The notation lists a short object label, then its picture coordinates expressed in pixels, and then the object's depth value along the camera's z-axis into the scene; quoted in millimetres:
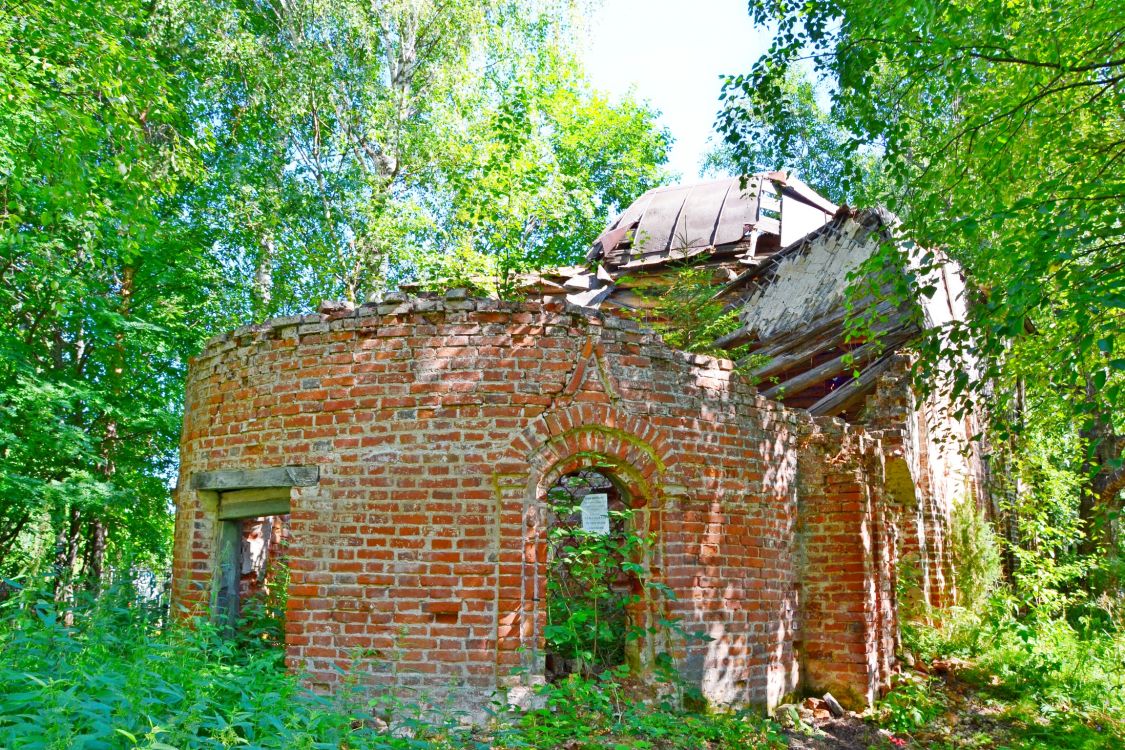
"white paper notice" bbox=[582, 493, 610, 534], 6895
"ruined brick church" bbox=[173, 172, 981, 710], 6027
